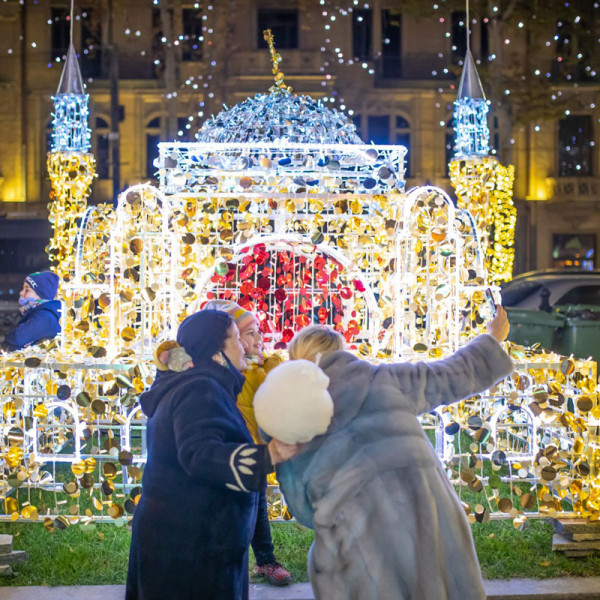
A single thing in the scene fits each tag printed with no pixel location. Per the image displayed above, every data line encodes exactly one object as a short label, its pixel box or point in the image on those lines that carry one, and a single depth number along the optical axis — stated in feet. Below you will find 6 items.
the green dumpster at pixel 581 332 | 39.68
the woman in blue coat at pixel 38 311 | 24.02
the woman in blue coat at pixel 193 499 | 9.44
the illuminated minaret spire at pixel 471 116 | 33.68
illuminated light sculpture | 17.12
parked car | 45.37
